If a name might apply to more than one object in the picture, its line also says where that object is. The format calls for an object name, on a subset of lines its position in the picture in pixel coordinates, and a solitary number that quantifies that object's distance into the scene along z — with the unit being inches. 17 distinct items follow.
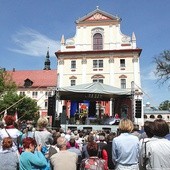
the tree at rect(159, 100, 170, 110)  4185.5
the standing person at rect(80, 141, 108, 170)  184.1
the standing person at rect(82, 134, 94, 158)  228.9
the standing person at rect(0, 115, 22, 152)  236.7
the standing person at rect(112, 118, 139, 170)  187.2
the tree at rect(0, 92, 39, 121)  1847.9
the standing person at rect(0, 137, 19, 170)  186.9
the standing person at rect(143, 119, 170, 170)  150.7
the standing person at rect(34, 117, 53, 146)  254.2
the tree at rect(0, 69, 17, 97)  1529.3
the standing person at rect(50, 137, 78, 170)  183.6
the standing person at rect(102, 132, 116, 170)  247.1
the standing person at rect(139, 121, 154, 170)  156.6
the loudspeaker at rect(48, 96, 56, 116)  802.2
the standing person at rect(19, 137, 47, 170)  177.2
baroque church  1632.6
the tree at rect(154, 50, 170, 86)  1315.8
